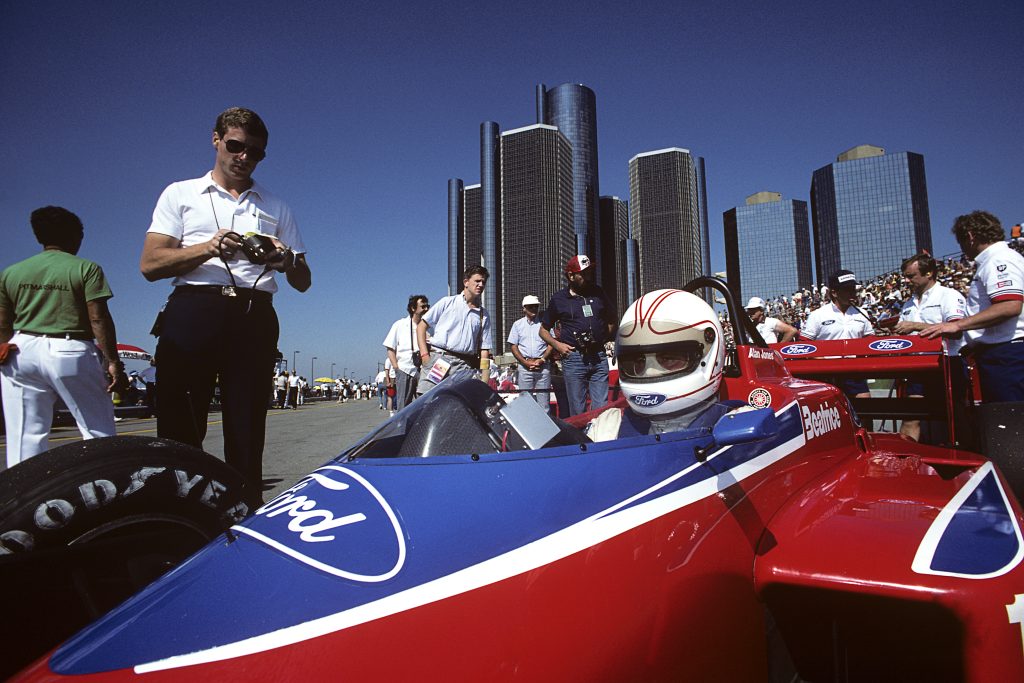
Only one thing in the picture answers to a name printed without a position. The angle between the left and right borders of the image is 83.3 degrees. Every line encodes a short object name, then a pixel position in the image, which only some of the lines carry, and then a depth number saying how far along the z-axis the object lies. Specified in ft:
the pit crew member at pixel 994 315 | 11.69
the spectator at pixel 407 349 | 21.88
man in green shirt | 9.58
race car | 3.08
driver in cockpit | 6.93
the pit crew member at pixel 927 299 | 17.34
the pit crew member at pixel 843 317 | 19.40
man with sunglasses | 7.41
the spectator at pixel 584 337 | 18.62
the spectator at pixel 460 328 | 17.03
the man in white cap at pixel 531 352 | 22.93
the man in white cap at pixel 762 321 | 24.20
